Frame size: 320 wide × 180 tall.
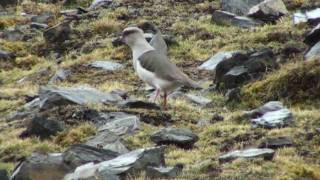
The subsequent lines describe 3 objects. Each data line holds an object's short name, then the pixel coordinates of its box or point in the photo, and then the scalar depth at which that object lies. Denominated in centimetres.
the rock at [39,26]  3397
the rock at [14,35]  3225
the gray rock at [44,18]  3528
